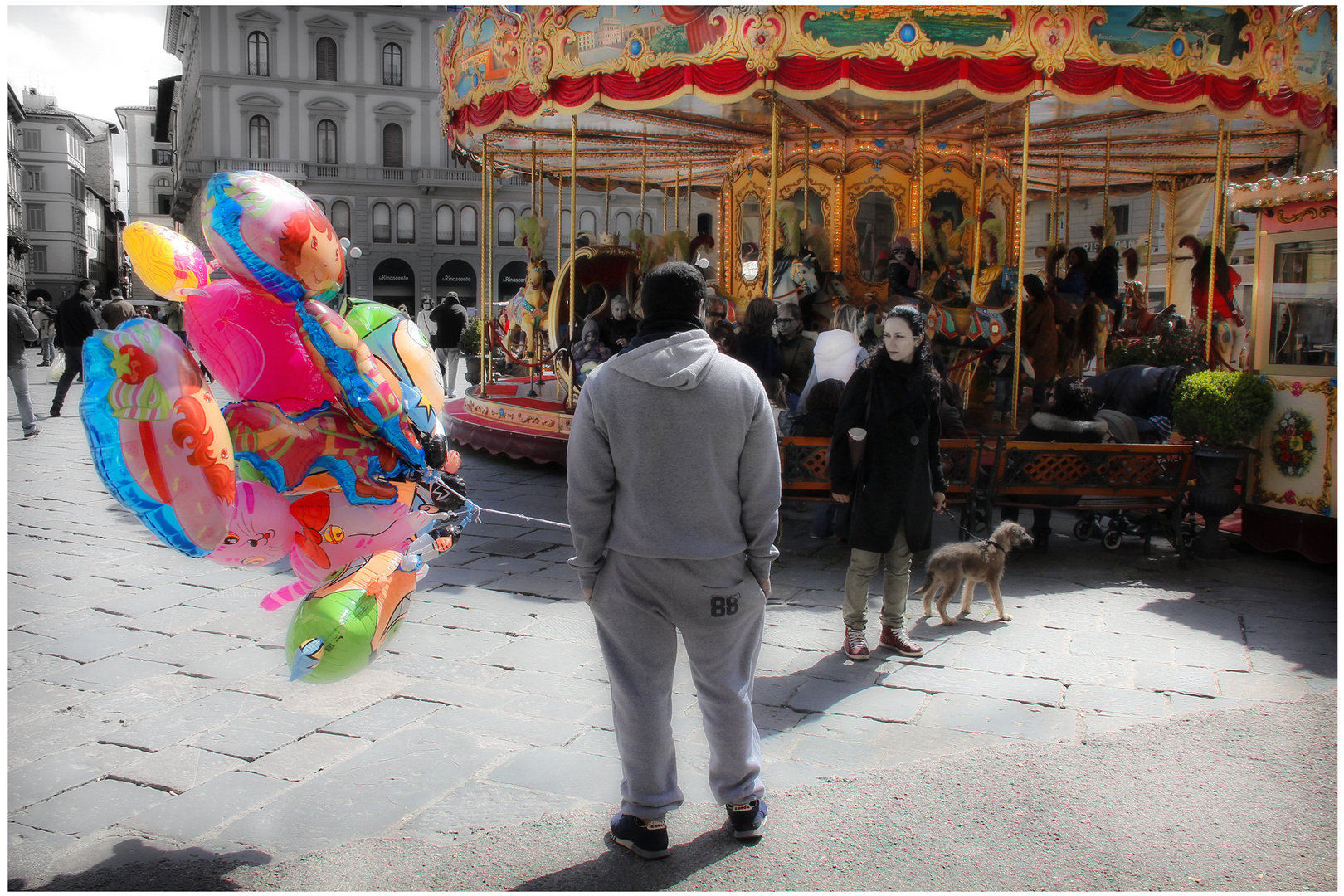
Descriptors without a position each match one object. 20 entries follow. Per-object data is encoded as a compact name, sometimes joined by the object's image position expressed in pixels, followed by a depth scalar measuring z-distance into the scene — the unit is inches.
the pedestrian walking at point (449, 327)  606.2
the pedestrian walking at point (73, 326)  513.0
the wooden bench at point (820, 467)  251.6
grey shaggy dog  201.6
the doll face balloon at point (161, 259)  117.1
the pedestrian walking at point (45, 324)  882.8
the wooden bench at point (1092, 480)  254.2
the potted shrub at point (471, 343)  720.8
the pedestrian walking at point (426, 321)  925.9
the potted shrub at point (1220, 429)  263.3
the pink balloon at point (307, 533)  115.6
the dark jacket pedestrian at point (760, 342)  303.3
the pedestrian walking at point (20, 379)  419.8
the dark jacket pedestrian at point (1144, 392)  328.5
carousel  290.5
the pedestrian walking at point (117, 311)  454.0
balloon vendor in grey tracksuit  106.9
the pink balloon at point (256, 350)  112.6
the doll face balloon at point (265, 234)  109.3
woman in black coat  173.3
